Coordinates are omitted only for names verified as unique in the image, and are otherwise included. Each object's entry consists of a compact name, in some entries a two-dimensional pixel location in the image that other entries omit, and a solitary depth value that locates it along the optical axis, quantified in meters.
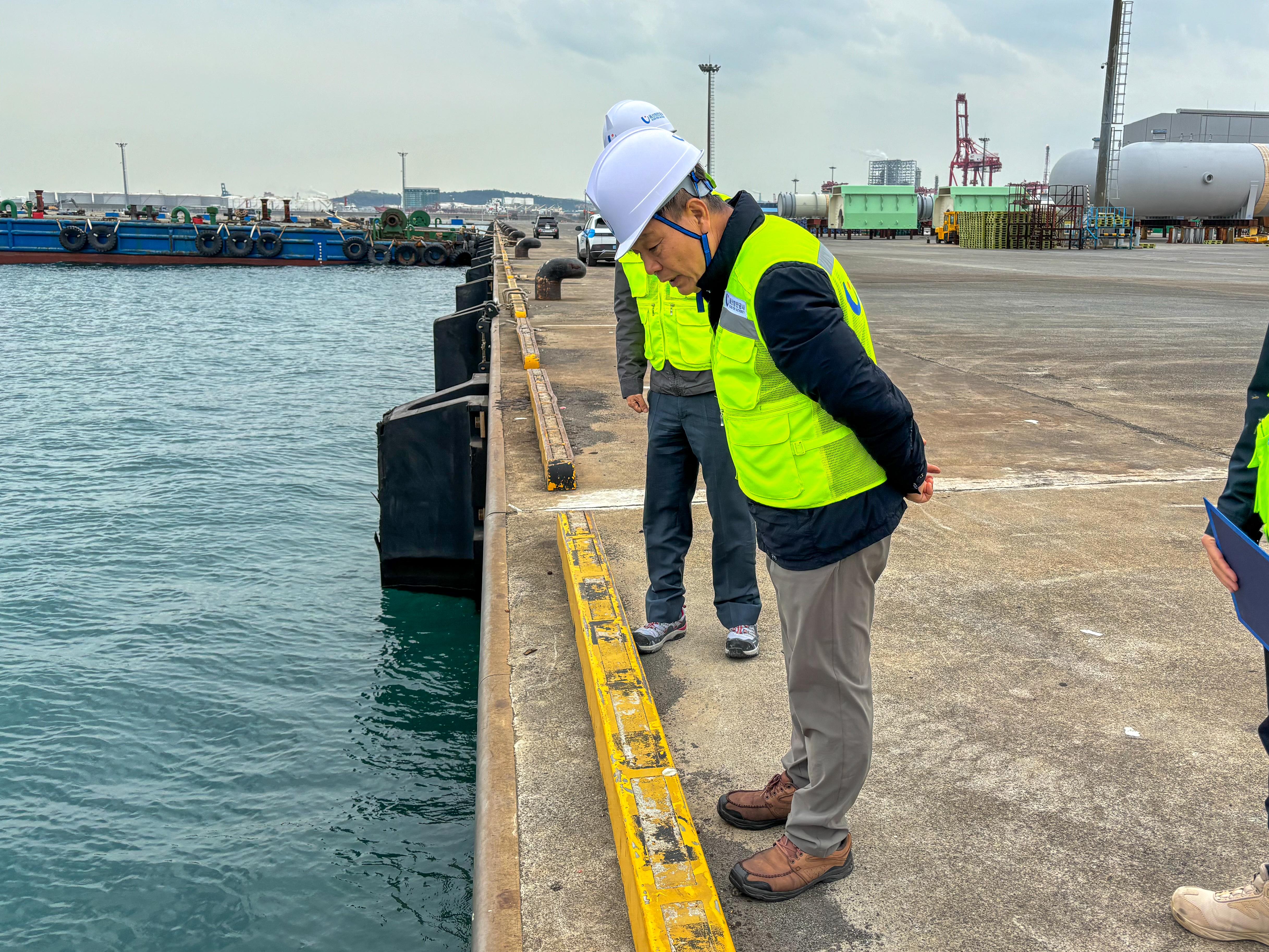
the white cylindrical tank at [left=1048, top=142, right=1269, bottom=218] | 50.25
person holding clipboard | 2.10
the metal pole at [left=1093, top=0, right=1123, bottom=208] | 45.88
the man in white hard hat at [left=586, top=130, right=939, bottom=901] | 2.20
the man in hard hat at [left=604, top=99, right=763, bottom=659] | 3.66
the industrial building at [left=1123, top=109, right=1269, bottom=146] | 76.69
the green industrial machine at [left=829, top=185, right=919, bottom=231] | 64.56
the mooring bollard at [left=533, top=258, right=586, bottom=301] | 19.17
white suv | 29.00
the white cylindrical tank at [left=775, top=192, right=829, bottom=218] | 70.00
